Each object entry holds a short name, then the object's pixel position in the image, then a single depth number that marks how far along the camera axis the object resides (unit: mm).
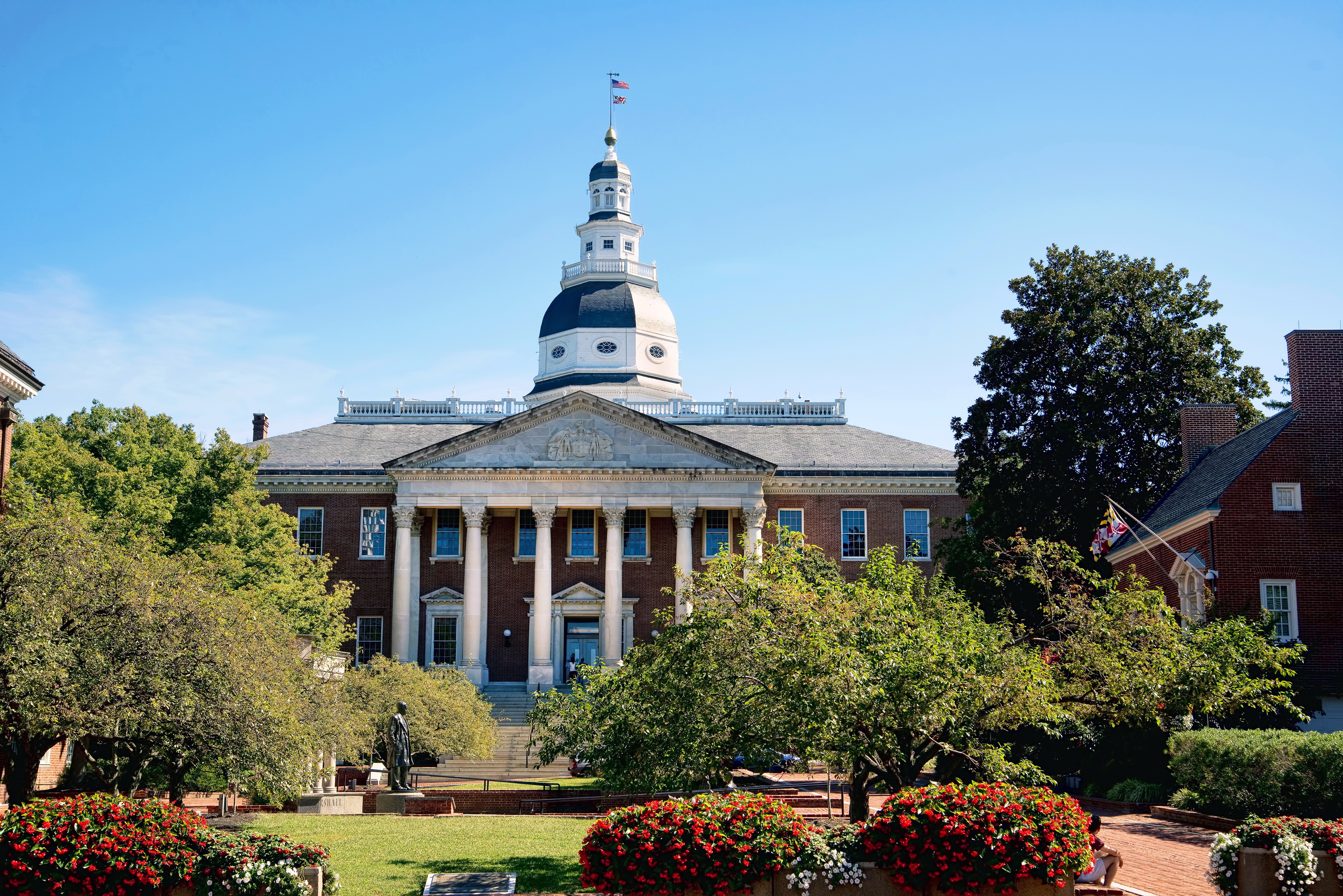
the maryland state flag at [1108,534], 34062
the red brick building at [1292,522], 34750
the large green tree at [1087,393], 42844
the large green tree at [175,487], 39094
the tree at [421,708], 36688
